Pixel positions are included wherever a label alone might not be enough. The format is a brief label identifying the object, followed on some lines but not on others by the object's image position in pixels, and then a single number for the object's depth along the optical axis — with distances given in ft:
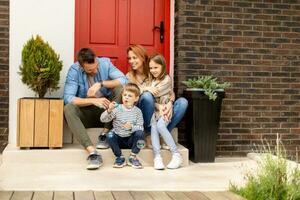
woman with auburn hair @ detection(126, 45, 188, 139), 14.58
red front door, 17.28
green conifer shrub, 14.37
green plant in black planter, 15.24
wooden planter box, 14.30
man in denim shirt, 14.14
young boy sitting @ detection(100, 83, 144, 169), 13.87
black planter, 15.37
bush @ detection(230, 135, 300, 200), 9.64
